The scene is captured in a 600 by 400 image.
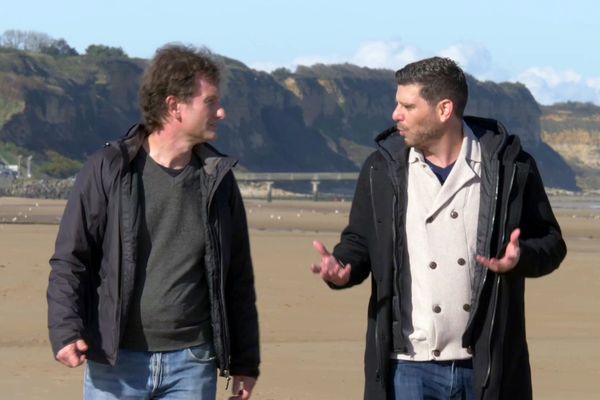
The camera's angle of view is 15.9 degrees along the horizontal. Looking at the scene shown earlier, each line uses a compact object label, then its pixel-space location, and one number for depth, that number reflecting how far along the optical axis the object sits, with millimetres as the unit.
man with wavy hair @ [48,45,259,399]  6863
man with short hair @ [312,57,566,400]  7008
